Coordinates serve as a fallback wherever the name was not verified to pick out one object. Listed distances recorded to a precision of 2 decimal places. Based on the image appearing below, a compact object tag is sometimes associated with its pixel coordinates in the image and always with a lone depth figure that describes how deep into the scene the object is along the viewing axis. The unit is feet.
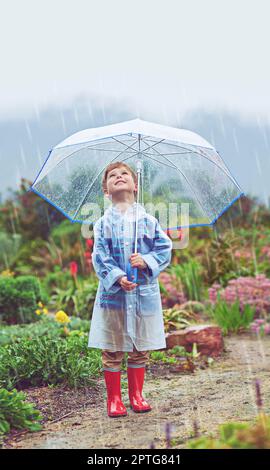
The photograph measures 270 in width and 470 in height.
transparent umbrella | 14.14
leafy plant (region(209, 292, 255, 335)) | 24.67
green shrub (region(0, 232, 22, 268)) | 44.16
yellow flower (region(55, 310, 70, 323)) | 20.67
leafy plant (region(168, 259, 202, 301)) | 29.35
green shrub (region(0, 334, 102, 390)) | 15.89
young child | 13.16
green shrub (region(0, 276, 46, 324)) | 27.30
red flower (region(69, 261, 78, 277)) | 28.20
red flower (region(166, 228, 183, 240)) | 15.44
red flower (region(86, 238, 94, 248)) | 28.91
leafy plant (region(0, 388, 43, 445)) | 12.39
